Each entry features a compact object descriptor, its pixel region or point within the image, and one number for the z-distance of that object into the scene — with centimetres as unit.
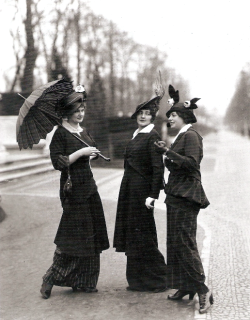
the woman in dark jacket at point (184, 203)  414
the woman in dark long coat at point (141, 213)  460
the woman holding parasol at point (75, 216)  451
